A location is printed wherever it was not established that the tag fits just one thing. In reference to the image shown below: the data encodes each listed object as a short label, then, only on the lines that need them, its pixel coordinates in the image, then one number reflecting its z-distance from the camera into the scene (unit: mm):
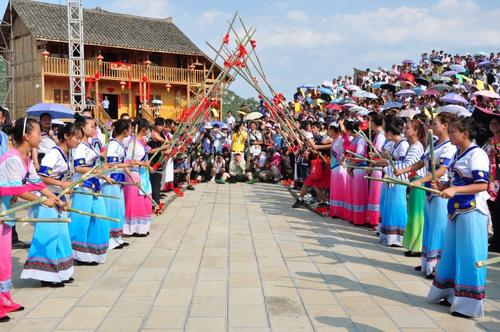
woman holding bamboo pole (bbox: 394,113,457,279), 5215
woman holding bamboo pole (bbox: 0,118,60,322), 4289
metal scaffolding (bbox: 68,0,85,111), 17891
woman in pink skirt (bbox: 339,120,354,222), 8875
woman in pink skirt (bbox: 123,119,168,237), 7570
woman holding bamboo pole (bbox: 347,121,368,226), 8531
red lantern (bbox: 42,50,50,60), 24141
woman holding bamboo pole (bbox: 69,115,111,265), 5816
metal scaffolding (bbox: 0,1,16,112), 28475
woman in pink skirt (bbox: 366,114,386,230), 8078
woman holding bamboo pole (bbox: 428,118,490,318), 4309
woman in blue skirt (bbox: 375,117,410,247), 7016
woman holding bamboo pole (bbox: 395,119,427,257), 6305
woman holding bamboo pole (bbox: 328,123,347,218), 9203
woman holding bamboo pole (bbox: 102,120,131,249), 6625
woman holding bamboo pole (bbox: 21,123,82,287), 4992
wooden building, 25938
